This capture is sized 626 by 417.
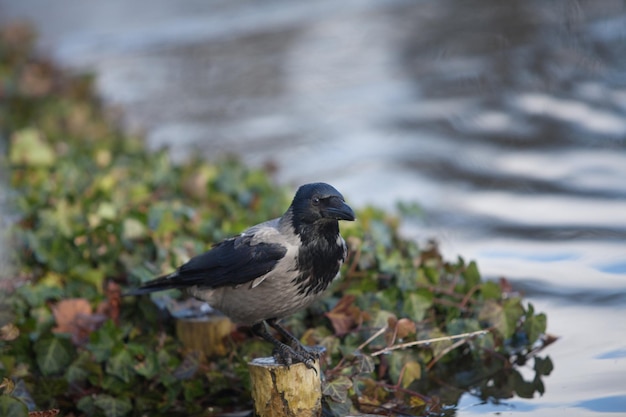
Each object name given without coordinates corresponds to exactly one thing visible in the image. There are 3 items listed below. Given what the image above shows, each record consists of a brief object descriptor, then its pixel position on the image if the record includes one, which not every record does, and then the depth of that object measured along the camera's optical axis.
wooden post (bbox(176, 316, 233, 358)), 9.53
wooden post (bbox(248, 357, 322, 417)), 7.89
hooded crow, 8.40
